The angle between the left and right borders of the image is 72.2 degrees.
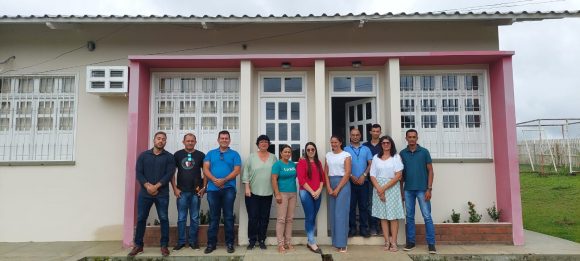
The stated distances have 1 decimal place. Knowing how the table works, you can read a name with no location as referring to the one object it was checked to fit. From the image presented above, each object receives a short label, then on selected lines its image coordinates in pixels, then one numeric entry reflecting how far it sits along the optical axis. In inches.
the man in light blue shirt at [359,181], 215.0
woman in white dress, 209.6
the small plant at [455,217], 236.2
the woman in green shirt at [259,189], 209.0
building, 245.1
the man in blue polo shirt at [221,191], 209.9
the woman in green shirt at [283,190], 207.6
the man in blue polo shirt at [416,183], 210.1
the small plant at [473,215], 233.8
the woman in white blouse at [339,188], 208.7
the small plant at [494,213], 236.4
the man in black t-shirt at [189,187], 211.9
